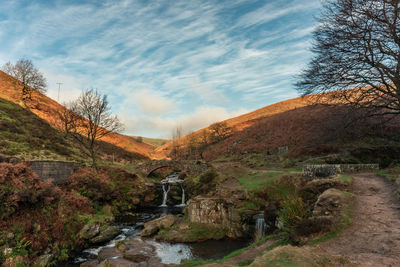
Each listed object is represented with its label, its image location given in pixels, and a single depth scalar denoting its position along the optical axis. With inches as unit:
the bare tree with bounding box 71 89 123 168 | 1173.7
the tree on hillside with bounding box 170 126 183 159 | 2688.5
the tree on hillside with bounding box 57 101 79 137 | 1269.8
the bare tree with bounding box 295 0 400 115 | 492.7
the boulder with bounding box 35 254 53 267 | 465.6
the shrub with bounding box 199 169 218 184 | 1030.1
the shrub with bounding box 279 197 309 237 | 353.7
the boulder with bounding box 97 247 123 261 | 510.6
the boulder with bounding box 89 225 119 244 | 620.8
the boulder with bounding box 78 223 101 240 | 623.6
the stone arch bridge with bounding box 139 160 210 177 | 1438.2
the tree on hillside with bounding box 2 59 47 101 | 1833.2
